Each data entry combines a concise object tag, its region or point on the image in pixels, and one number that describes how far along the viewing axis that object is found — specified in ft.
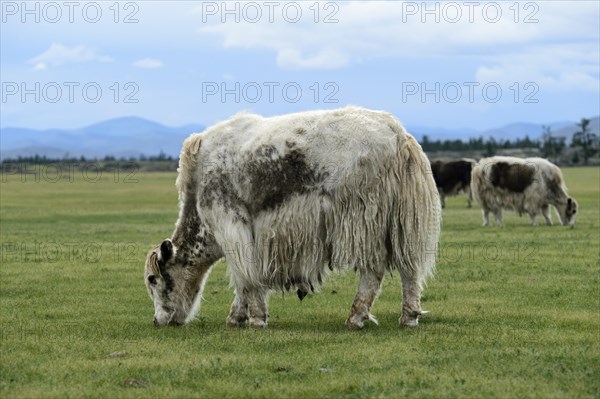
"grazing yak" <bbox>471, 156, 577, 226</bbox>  102.53
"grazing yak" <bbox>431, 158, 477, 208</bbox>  146.30
